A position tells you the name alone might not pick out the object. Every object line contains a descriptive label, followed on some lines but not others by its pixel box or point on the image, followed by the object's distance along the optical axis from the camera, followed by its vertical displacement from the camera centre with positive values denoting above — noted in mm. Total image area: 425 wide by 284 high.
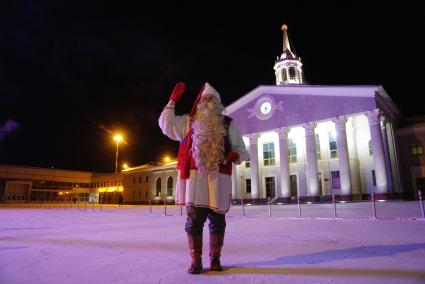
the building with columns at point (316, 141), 25859 +5643
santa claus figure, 3330 +447
